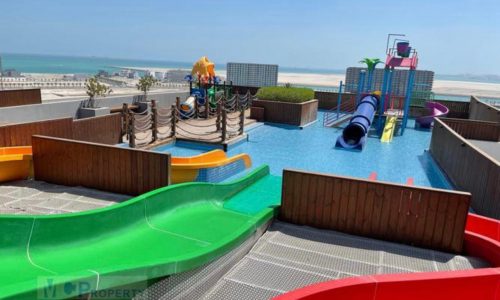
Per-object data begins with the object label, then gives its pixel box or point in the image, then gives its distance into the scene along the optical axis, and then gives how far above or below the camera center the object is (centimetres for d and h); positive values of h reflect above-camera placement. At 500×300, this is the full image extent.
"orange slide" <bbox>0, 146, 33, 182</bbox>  829 -223
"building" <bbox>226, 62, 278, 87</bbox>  4031 -32
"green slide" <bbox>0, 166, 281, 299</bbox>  321 -223
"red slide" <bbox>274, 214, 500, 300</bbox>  380 -201
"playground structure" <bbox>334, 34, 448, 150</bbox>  1638 -163
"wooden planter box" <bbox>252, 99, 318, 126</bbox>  1947 -187
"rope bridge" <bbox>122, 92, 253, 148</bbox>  1386 -233
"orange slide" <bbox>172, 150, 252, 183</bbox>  966 -250
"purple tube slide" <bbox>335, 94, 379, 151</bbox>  1563 -214
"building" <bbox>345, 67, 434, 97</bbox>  3516 +13
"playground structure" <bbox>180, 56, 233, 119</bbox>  1898 -111
